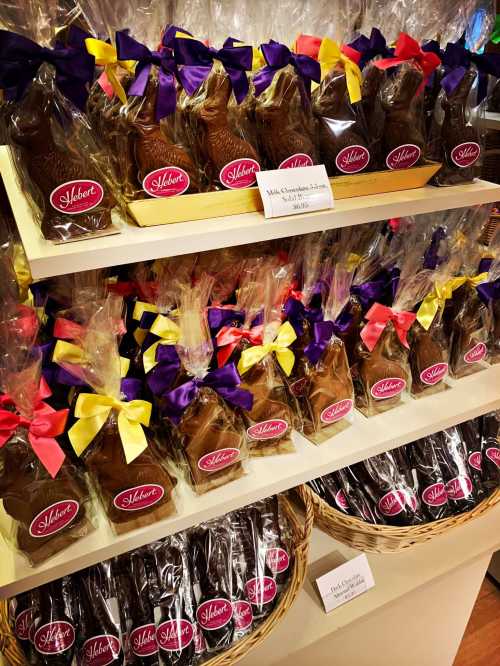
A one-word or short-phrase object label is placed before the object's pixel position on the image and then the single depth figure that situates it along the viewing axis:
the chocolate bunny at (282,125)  0.91
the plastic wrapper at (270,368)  1.04
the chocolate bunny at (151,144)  0.81
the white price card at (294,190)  0.90
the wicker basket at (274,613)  0.99
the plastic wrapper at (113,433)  0.88
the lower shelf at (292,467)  0.89
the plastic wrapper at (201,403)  0.96
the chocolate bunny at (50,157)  0.74
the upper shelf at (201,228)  0.75
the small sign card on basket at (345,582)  1.33
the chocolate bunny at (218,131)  0.86
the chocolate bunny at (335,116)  0.97
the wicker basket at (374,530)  1.28
